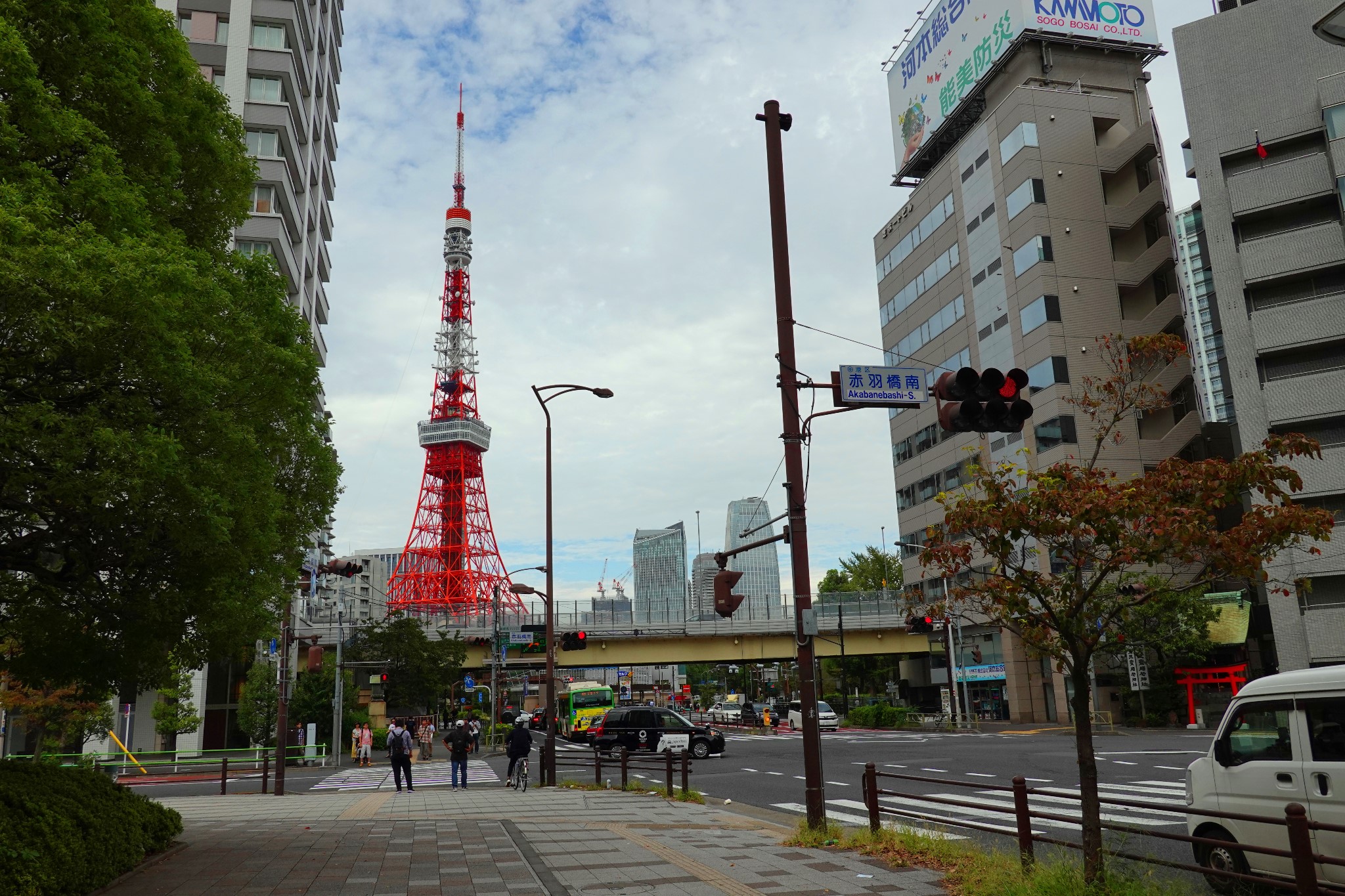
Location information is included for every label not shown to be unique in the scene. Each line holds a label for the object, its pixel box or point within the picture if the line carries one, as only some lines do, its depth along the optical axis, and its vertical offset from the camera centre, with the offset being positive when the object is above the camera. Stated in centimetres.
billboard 5434 +3459
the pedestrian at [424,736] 3976 -260
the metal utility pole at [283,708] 2280 -72
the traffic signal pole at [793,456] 1148 +241
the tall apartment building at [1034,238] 4847 +2117
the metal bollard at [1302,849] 572 -122
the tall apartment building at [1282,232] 3712 +1591
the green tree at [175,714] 3825 -118
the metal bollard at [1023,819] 841 -146
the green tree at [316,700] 3953 -91
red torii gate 3819 -147
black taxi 3186 -232
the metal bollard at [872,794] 1097 -155
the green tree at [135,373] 800 +277
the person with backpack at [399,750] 2231 -172
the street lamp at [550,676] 2262 -22
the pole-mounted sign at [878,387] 1130 +302
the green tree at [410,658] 4584 +66
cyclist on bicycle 2147 -164
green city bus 5597 -236
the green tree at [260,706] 3844 -101
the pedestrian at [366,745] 3416 -241
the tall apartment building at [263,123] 4550 +2635
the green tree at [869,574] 8131 +659
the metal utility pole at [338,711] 3575 -129
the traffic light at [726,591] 1249 +85
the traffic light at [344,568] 2725 +291
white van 745 -101
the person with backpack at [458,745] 2356 -174
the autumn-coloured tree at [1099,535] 748 +83
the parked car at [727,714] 6138 -368
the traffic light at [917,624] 1008 +30
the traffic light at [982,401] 895 +225
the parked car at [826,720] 4838 -316
